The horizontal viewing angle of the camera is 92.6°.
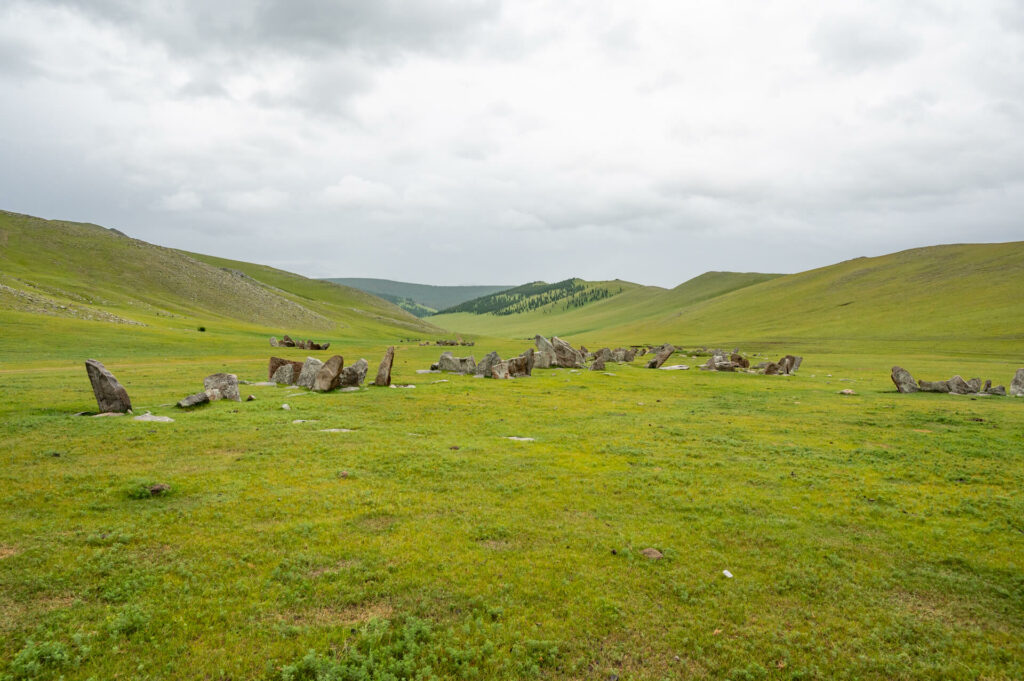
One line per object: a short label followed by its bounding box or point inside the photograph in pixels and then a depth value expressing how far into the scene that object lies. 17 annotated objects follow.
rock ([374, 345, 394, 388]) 30.17
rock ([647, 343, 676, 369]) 50.74
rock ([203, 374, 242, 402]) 23.33
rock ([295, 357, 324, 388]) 29.03
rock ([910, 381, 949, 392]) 31.79
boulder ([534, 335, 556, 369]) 47.16
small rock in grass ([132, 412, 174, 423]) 18.15
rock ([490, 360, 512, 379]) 36.16
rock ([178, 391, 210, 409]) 21.14
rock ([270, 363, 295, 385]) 30.47
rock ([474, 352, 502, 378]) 37.44
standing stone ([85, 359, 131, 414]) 19.23
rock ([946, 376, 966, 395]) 31.22
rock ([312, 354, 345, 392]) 27.75
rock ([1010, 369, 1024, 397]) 30.26
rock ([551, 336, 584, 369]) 47.28
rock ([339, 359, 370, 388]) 29.22
